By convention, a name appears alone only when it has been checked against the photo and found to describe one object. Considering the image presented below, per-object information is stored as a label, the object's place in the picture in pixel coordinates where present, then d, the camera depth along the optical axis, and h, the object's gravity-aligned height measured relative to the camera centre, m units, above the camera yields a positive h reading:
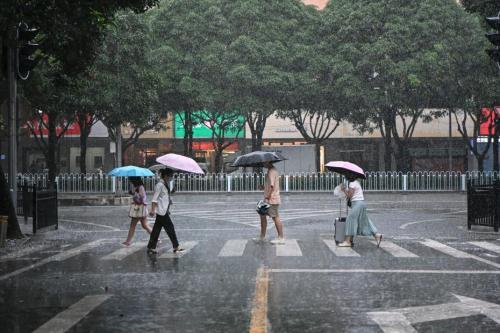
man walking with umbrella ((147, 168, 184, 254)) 13.32 -0.69
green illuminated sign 51.28 +3.38
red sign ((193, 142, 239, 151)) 52.62 +2.40
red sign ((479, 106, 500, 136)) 40.03 +3.25
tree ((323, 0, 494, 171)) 36.09 +6.53
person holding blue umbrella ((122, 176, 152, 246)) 14.85 -0.55
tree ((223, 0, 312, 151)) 36.97 +6.65
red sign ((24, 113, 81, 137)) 49.18 +3.54
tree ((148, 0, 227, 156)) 37.56 +7.14
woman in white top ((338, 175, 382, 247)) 14.05 -0.82
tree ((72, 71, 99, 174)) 31.38 +3.54
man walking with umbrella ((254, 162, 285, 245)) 14.91 -0.40
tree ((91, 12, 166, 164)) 32.34 +4.84
